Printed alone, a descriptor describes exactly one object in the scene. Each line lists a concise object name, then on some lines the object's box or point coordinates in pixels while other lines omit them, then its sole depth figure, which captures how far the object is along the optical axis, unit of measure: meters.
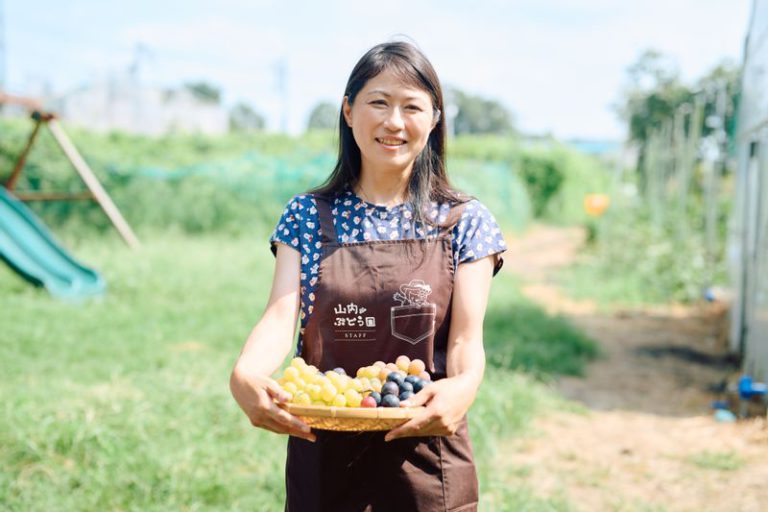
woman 1.71
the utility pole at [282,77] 34.81
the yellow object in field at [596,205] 15.90
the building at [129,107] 26.64
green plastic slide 7.52
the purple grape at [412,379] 1.55
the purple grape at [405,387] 1.53
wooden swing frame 9.35
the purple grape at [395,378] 1.54
